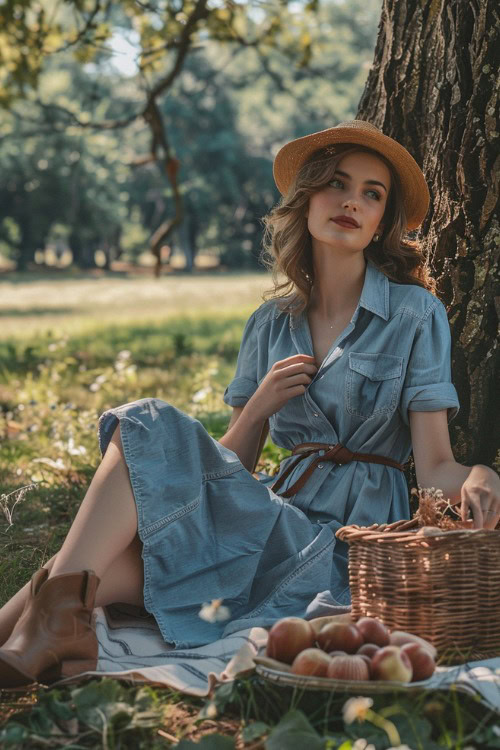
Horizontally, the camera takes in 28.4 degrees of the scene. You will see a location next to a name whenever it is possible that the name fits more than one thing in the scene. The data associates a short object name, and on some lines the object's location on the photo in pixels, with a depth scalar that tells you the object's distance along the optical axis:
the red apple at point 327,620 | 2.79
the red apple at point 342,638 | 2.53
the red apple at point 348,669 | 2.39
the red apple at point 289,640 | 2.52
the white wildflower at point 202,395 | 6.39
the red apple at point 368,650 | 2.49
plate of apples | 2.38
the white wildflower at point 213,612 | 2.64
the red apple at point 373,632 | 2.54
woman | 2.92
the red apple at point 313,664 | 2.43
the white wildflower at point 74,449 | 5.17
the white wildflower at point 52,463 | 5.09
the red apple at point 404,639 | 2.54
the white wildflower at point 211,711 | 2.38
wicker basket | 2.69
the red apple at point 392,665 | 2.37
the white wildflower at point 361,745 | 2.17
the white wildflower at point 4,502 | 3.87
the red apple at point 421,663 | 2.42
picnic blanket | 2.50
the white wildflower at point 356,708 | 2.23
